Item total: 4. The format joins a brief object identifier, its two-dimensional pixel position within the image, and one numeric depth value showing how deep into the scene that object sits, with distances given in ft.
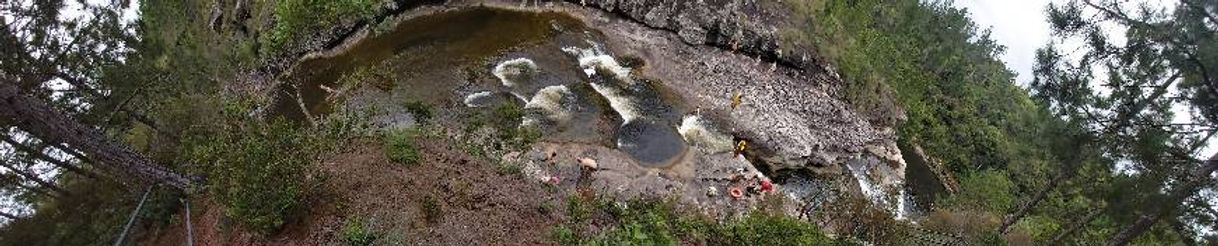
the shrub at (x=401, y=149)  62.64
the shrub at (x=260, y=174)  51.80
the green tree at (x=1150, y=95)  42.01
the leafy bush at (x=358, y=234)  52.95
